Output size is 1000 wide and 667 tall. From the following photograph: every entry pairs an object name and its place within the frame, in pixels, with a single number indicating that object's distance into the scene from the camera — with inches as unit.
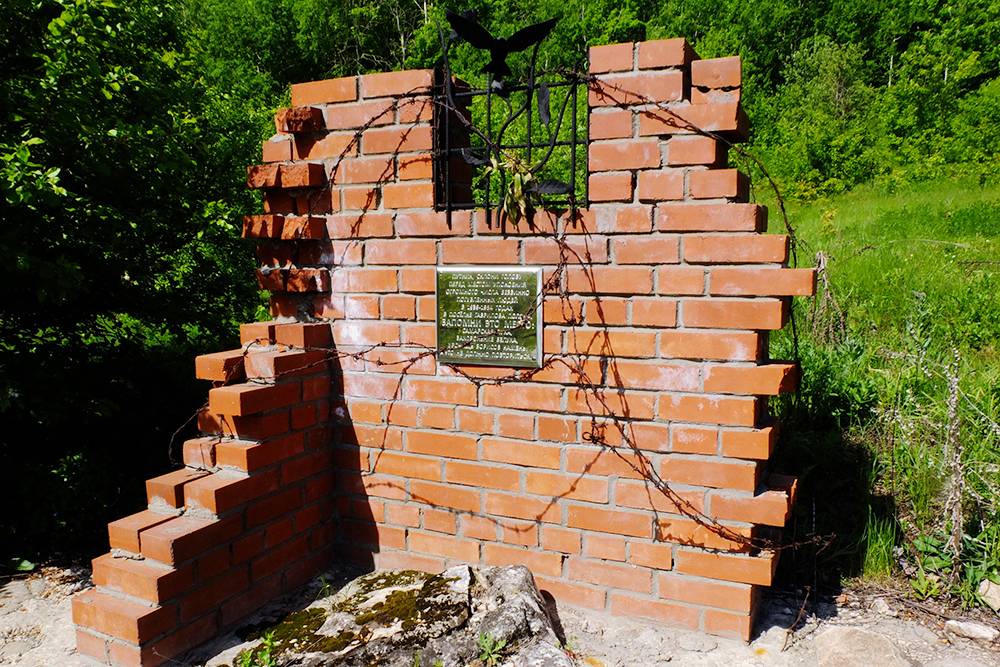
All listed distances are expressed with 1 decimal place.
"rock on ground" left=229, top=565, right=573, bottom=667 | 83.8
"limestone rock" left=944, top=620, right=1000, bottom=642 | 98.6
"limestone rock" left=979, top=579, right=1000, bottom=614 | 105.7
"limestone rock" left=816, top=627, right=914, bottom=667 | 85.0
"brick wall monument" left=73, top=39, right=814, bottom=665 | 91.2
